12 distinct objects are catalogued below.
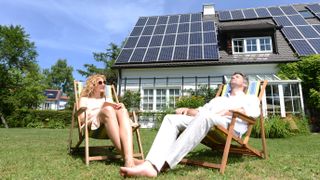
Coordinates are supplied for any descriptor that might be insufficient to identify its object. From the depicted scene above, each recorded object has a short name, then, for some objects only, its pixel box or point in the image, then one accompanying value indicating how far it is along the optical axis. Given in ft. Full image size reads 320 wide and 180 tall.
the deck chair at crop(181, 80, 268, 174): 10.55
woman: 10.34
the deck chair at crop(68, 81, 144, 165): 12.18
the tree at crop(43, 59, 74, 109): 166.40
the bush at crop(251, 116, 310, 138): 28.25
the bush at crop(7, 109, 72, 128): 50.96
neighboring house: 173.21
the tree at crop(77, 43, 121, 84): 100.37
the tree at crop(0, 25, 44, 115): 57.52
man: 9.27
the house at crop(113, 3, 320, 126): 44.01
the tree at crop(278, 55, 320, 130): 40.09
